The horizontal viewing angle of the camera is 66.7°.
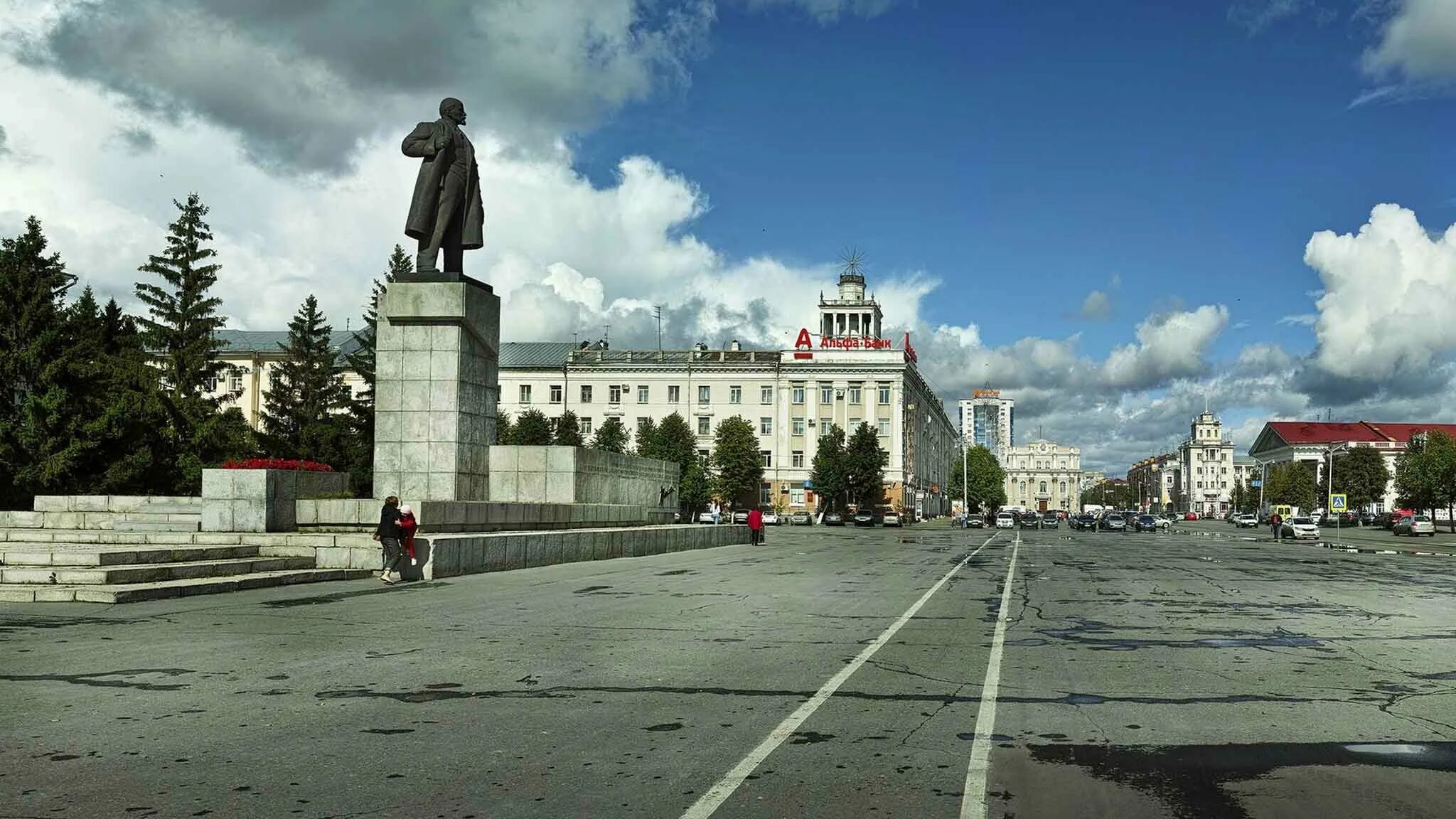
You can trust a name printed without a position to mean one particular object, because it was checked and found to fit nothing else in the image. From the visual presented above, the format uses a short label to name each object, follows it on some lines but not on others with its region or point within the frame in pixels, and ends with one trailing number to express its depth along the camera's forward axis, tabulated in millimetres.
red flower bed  20009
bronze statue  22250
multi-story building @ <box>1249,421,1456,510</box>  181875
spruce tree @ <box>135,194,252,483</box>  48906
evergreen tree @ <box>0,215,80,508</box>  36219
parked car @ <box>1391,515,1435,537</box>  73062
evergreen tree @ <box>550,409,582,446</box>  92375
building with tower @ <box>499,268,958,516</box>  106438
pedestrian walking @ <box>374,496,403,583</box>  17078
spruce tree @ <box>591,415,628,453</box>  93625
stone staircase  14219
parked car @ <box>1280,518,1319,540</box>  67688
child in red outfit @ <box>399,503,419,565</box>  17656
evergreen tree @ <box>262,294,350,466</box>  56531
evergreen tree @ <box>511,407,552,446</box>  92125
